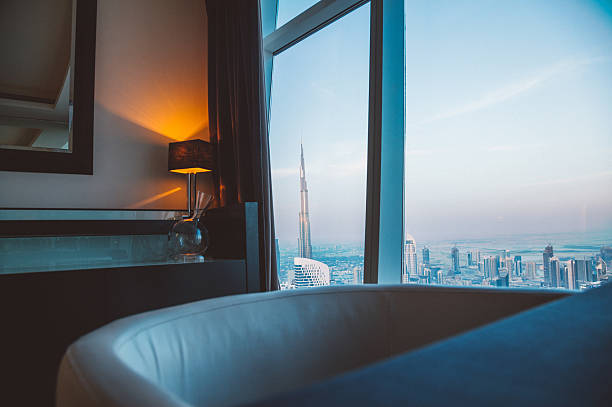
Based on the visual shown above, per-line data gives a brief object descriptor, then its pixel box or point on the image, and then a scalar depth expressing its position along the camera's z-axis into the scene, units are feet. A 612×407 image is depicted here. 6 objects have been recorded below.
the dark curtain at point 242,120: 8.95
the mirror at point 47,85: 8.96
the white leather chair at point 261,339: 1.30
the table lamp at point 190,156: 9.69
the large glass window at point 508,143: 4.69
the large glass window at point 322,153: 7.65
